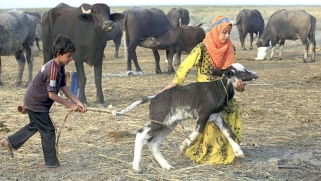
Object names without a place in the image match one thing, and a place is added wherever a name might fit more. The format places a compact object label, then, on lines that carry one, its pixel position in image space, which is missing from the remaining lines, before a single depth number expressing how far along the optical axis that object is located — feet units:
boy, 19.34
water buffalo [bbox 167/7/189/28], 99.14
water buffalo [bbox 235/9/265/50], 90.27
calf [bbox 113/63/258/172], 19.36
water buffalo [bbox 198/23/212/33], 99.08
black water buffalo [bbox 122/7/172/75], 51.42
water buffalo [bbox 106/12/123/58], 70.31
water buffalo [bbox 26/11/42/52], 74.38
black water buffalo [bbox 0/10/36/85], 42.73
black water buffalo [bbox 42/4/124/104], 34.06
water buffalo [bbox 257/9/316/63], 67.15
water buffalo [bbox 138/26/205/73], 51.52
